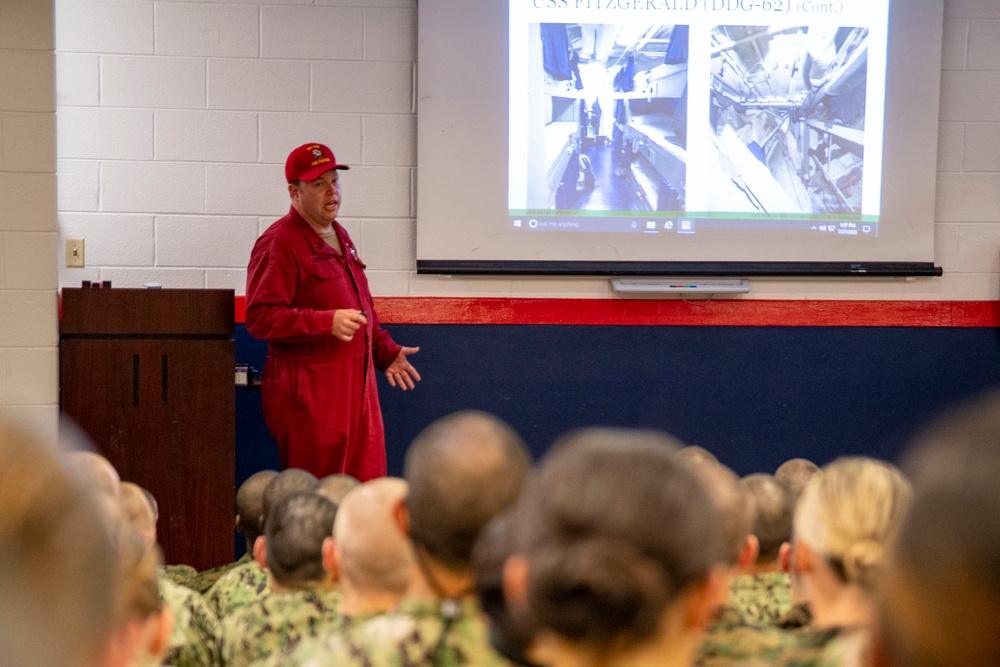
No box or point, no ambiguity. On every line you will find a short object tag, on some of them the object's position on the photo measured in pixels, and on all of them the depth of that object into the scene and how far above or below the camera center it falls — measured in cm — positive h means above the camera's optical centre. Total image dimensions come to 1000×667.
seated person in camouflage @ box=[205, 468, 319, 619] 715 -107
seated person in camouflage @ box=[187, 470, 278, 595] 805 -107
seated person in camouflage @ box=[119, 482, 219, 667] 593 -96
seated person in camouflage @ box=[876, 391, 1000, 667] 200 -28
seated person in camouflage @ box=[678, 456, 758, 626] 604 -78
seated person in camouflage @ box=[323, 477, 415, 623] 540 -75
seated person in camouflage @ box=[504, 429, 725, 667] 301 -42
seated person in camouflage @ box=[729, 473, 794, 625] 697 -101
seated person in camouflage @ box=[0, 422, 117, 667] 219 -32
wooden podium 907 -95
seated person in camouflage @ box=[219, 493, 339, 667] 589 -92
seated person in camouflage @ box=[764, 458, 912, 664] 488 -66
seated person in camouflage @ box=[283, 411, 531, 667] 429 -63
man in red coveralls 927 -77
